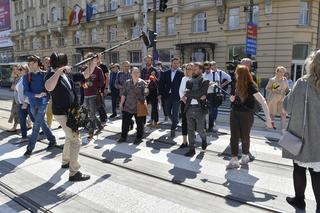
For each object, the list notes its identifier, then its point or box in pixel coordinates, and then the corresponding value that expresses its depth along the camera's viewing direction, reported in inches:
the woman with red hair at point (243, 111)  198.1
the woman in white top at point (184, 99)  253.4
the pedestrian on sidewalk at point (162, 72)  355.6
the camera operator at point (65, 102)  184.9
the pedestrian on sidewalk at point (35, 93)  246.7
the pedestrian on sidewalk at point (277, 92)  310.8
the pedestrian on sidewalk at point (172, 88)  309.4
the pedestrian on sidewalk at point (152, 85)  354.3
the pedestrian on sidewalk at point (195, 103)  236.1
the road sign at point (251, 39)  544.7
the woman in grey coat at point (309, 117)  134.5
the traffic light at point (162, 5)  586.4
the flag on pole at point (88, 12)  1261.7
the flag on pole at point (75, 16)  1360.7
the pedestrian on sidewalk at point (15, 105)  336.8
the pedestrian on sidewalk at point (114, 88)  426.6
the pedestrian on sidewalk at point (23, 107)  292.2
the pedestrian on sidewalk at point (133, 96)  280.4
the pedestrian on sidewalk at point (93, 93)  301.0
